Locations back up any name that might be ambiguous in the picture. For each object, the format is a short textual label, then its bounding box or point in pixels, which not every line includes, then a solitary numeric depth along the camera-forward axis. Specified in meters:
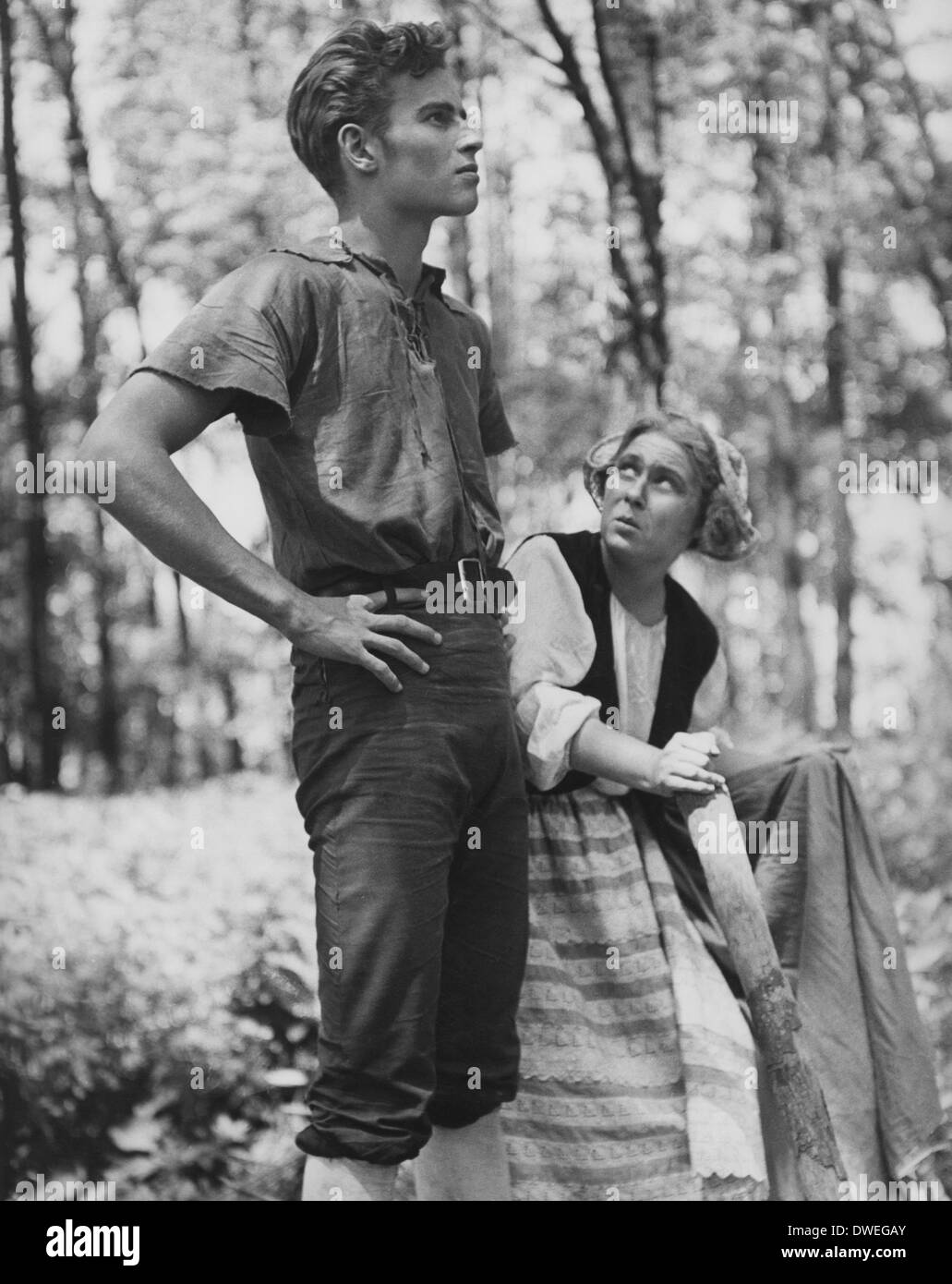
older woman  2.45
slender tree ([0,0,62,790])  7.36
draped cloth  2.53
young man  2.00
